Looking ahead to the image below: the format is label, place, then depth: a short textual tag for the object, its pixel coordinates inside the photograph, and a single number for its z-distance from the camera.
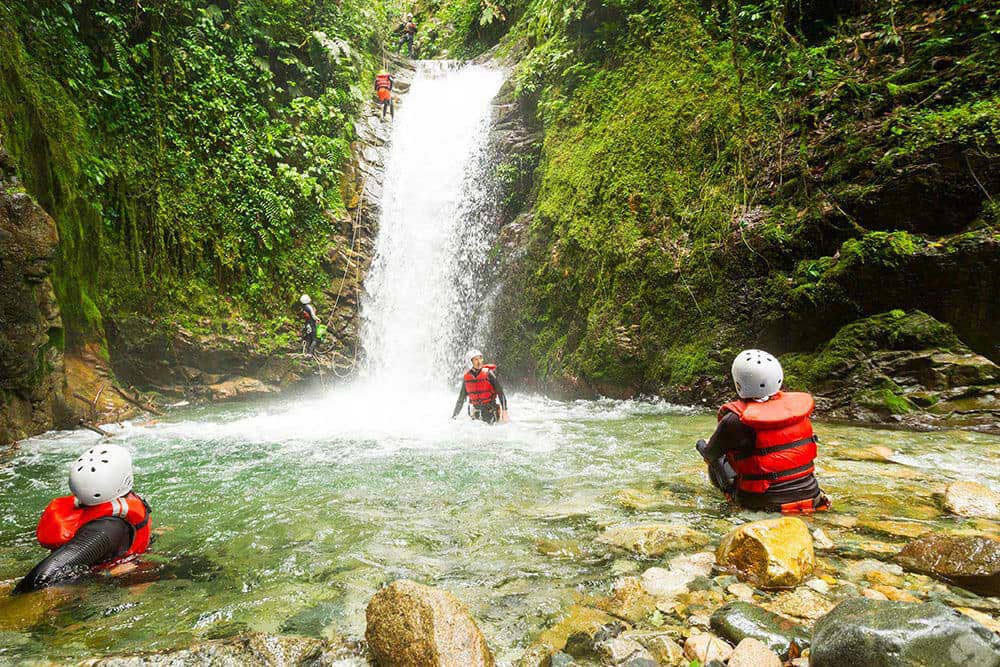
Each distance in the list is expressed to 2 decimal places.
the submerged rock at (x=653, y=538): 2.86
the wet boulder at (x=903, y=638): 1.38
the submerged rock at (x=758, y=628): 1.85
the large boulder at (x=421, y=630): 1.86
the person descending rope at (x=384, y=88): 14.91
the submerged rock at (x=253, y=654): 1.93
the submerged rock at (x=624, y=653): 1.88
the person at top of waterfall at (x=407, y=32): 20.17
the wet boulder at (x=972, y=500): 3.04
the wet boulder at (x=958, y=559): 2.13
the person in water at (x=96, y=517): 2.87
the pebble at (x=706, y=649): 1.85
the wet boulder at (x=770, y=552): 2.29
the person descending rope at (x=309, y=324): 11.42
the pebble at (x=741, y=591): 2.25
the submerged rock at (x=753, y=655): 1.76
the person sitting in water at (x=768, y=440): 3.07
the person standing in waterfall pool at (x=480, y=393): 7.74
